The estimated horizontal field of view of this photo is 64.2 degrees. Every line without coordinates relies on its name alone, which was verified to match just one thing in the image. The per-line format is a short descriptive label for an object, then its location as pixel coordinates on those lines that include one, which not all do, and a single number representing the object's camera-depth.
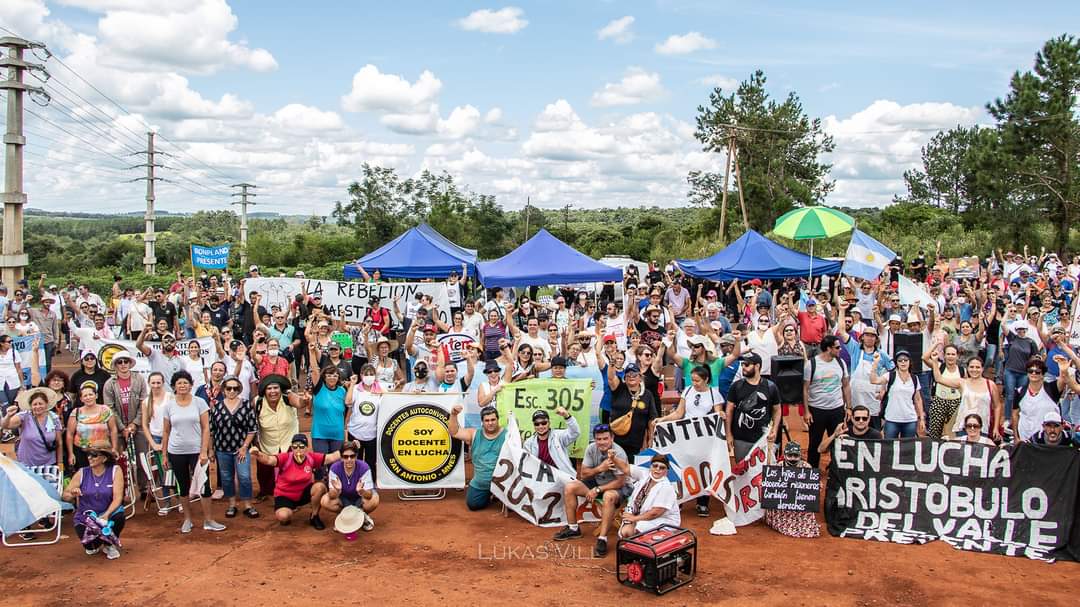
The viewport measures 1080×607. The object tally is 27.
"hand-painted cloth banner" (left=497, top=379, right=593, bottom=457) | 9.80
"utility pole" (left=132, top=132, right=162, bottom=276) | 41.59
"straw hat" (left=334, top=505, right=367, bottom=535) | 8.51
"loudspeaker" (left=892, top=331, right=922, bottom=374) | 11.09
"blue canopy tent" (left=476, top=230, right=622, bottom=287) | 17.50
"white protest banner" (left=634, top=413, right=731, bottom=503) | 8.91
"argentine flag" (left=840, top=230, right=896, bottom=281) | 16.52
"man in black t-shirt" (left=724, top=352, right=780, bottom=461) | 8.99
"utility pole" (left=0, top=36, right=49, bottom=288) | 24.73
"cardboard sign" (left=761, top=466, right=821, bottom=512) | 8.41
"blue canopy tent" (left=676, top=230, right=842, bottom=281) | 19.44
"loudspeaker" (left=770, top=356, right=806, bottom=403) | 10.02
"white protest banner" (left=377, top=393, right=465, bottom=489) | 9.78
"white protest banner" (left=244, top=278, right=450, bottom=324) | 15.45
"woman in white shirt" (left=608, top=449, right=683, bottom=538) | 7.80
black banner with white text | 8.07
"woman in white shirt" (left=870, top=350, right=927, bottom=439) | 9.24
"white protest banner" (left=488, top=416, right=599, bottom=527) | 8.85
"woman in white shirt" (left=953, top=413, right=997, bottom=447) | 8.42
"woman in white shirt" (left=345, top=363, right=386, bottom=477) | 9.80
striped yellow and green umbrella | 16.95
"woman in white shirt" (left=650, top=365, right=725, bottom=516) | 9.13
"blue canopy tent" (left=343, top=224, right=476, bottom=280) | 18.48
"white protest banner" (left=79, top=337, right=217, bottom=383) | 10.98
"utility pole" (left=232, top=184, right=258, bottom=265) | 52.58
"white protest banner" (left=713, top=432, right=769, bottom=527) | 8.79
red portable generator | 7.11
